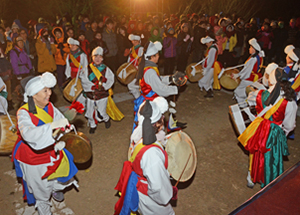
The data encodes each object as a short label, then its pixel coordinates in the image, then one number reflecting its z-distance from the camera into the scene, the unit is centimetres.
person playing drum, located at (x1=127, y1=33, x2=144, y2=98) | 707
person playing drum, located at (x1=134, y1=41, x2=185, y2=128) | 440
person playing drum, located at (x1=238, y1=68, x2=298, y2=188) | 351
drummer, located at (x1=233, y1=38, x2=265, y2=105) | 626
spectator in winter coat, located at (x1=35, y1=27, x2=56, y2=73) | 773
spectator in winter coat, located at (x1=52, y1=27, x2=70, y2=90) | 758
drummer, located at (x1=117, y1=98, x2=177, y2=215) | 233
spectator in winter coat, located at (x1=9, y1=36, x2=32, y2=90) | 683
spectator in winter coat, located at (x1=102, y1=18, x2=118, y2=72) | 923
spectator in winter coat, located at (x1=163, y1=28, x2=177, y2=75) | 947
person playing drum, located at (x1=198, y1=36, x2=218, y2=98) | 733
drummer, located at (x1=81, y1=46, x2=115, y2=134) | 529
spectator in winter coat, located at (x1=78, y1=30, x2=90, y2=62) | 822
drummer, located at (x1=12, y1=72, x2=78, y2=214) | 282
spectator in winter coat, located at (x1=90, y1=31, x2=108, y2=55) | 795
